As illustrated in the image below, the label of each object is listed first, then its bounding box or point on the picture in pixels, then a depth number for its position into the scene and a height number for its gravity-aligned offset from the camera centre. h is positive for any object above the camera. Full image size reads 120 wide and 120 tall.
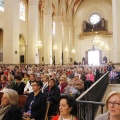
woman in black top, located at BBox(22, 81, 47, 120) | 4.04 -0.78
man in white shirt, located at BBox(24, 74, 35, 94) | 6.42 -0.66
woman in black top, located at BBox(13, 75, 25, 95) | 6.21 -0.59
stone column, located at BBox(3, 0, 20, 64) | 15.09 +2.50
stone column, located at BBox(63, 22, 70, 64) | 32.34 +4.11
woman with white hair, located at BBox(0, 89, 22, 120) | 3.12 -0.63
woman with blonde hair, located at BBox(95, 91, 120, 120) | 2.05 -0.41
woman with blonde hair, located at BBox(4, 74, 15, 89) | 6.50 -0.52
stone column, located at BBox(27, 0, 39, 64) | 19.19 +3.36
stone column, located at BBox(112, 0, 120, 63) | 14.05 +2.54
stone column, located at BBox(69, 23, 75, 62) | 34.88 +4.63
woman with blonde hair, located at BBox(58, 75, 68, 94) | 6.29 -0.51
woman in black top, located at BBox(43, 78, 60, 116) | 4.66 -0.72
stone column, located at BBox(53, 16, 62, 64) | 28.00 +3.58
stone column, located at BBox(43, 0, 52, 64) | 23.81 +3.84
